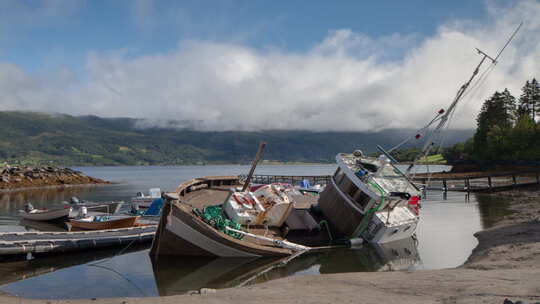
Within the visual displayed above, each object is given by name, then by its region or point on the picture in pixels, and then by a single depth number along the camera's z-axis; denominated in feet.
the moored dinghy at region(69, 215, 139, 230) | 85.87
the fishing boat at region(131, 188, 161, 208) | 120.57
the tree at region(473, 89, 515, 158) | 318.24
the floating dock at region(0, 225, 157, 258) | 63.36
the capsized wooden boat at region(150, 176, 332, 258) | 59.77
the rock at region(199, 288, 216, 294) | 41.63
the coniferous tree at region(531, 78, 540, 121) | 312.29
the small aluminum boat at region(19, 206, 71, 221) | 109.70
